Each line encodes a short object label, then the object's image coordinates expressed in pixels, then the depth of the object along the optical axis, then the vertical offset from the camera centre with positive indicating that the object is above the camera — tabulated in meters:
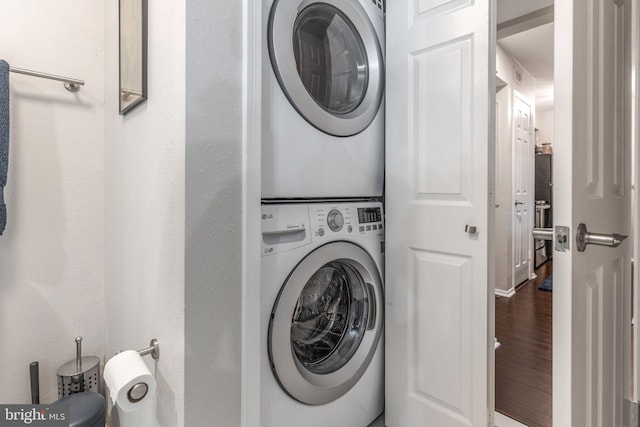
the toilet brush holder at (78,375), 1.19 -0.62
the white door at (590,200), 0.71 +0.04
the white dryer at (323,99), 0.92 +0.38
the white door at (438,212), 1.01 +0.01
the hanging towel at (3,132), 1.06 +0.28
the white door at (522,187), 3.34 +0.30
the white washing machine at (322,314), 0.92 -0.36
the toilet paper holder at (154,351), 0.84 -0.36
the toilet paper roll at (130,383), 0.67 -0.36
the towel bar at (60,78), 1.13 +0.51
